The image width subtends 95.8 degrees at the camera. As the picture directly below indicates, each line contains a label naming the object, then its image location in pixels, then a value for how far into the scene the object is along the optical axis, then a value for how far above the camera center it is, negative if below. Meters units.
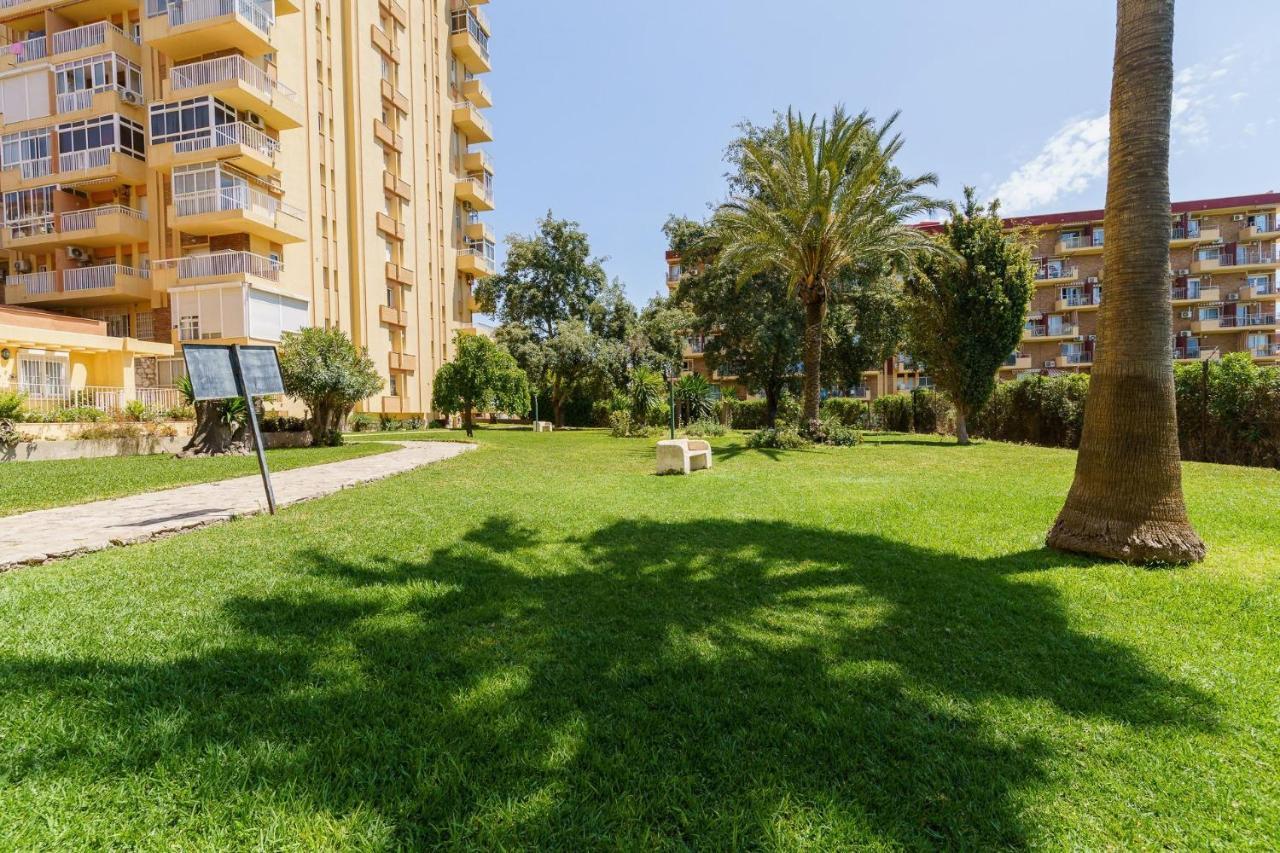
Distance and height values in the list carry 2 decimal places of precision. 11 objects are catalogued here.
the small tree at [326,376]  16.58 +0.88
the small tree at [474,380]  23.55 +1.02
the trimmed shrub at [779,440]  17.36 -1.18
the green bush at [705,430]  23.53 -1.17
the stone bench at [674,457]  11.48 -1.09
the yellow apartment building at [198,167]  22.66 +10.19
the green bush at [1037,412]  19.11 -0.47
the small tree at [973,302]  19.36 +3.33
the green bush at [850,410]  32.81 -0.55
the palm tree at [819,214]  16.50 +5.63
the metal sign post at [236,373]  6.41 +0.39
